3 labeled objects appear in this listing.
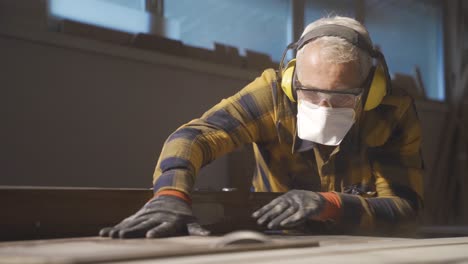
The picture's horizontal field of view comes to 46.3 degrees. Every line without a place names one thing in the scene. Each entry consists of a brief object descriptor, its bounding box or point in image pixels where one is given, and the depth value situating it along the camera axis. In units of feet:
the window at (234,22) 10.48
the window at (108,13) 8.96
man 4.00
